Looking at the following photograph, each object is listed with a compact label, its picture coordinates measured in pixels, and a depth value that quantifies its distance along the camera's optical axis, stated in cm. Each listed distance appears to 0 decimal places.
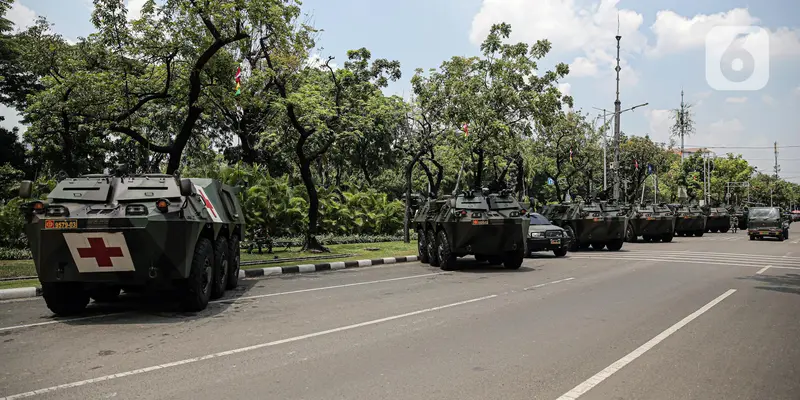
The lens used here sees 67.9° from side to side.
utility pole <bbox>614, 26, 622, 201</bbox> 3306
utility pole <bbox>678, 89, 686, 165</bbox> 6919
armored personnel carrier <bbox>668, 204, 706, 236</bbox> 3447
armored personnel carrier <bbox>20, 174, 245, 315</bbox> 770
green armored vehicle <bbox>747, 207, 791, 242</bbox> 2967
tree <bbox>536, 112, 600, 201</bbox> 3559
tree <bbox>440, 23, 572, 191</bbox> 2323
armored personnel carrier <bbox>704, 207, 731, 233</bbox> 3947
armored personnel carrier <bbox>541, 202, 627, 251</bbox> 2189
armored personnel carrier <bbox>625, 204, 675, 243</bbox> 2791
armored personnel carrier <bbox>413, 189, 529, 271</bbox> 1426
